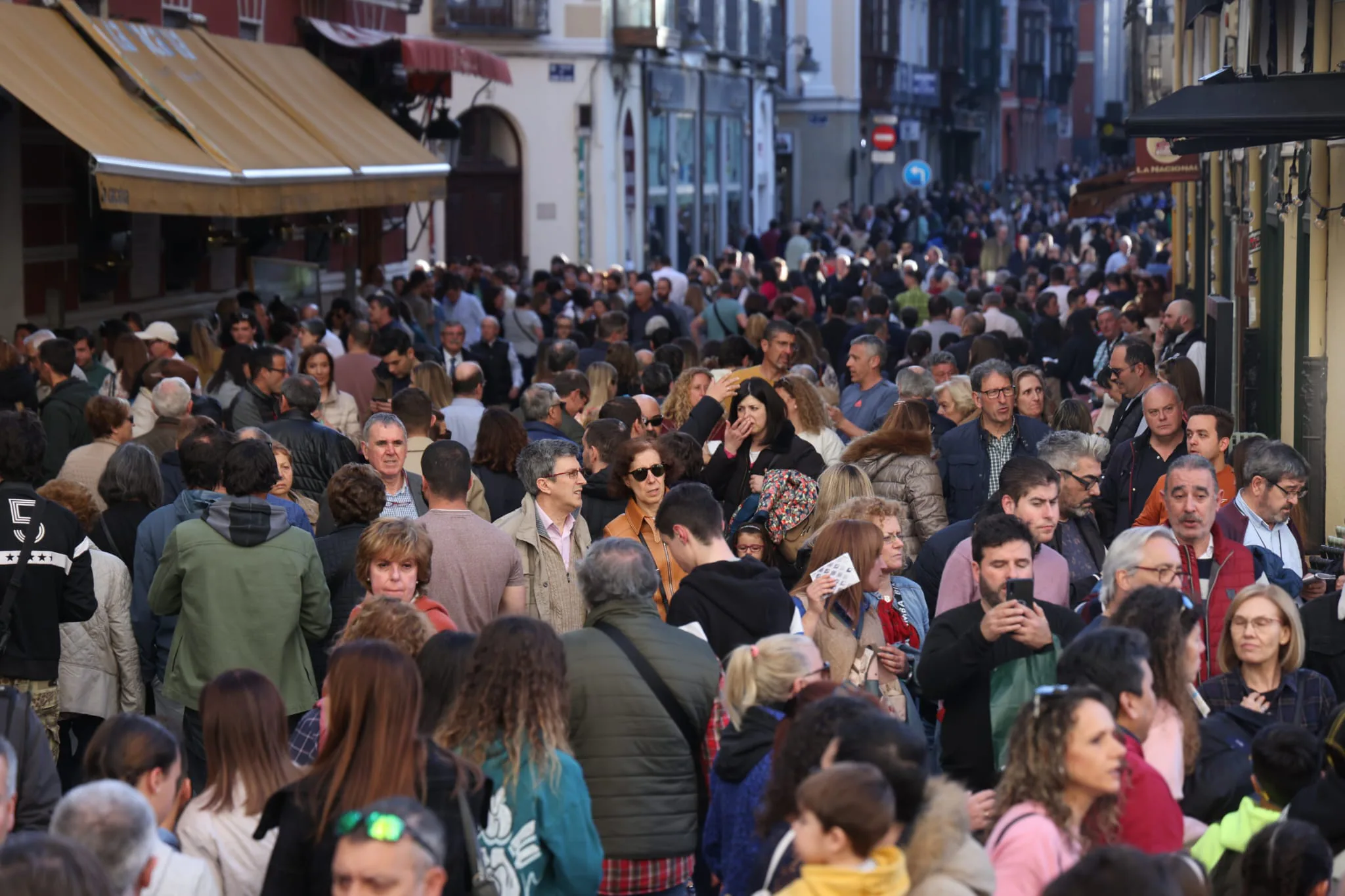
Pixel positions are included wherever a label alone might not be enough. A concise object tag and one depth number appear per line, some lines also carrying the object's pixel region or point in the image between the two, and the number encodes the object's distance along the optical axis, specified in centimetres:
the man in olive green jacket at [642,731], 1075
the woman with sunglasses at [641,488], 1566
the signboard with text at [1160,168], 4103
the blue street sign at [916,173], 7200
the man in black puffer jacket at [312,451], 1862
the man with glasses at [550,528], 1536
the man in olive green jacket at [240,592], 1372
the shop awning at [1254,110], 1628
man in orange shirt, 1730
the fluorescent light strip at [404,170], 3587
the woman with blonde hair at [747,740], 1002
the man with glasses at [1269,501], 1514
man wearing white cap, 2489
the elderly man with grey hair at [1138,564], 1209
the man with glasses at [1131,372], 2159
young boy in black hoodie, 1241
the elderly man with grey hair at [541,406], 2036
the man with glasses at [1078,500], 1587
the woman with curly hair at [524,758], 962
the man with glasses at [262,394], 2200
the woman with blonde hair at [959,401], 2122
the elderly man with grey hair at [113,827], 796
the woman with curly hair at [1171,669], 1032
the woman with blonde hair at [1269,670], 1154
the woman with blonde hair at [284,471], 1684
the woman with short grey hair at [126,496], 1609
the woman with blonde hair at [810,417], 1931
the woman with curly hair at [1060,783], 867
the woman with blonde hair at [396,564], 1301
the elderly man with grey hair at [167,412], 1945
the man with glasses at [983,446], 1897
